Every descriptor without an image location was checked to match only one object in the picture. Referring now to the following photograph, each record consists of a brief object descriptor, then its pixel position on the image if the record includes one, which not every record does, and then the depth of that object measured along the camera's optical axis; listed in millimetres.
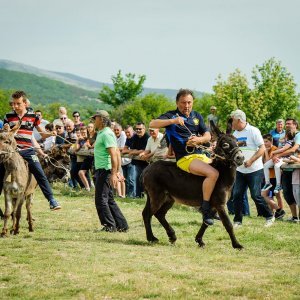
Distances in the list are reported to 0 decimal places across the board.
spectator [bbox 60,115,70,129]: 22120
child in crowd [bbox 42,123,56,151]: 21188
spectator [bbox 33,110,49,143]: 21067
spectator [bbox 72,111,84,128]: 22078
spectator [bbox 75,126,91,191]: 20891
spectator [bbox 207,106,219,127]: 28381
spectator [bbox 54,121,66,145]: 21602
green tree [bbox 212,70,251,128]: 81000
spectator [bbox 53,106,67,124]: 22609
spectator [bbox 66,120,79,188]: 21359
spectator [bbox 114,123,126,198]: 19573
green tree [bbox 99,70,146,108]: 109375
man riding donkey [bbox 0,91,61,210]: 12180
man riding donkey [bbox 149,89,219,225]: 10531
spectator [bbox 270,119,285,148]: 18688
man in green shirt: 12328
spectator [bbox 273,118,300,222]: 15924
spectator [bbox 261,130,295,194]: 16188
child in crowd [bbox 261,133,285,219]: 16516
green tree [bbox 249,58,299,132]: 79062
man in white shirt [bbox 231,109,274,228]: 13625
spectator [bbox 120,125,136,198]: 19980
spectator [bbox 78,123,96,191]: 20700
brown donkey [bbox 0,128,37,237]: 11781
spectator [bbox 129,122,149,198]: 19609
